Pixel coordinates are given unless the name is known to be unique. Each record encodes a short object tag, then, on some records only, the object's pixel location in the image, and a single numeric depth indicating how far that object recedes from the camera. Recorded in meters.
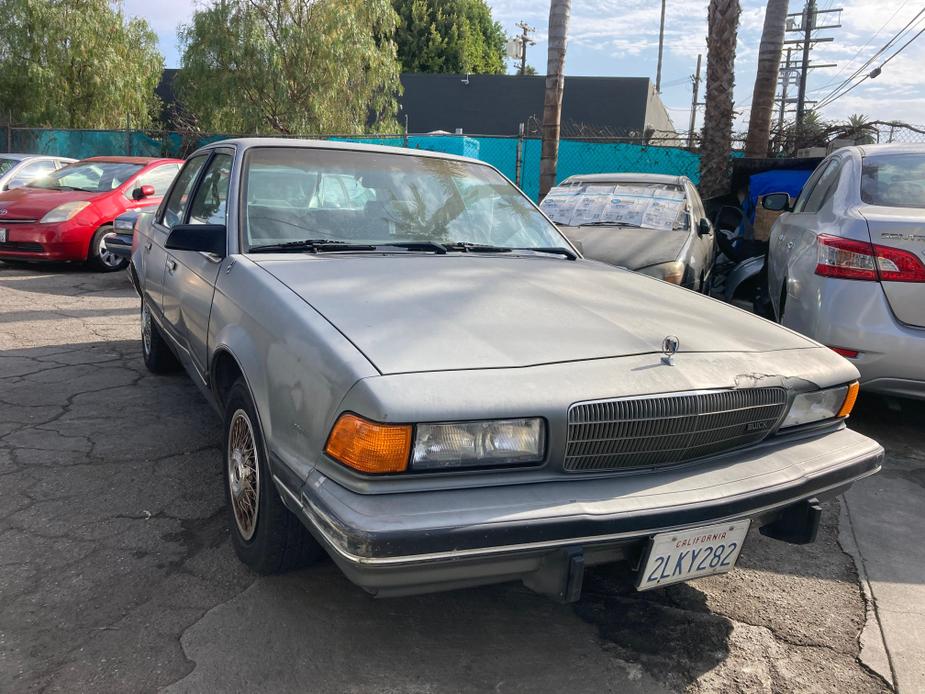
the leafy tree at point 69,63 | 20.17
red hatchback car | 9.31
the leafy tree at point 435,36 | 38.34
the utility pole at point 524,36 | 45.62
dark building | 28.05
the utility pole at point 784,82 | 46.16
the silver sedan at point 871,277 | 3.95
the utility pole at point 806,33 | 34.79
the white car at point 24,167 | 11.46
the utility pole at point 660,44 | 45.08
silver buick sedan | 1.93
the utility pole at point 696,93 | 47.14
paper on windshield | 7.12
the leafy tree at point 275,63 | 17.75
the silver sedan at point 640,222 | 6.31
